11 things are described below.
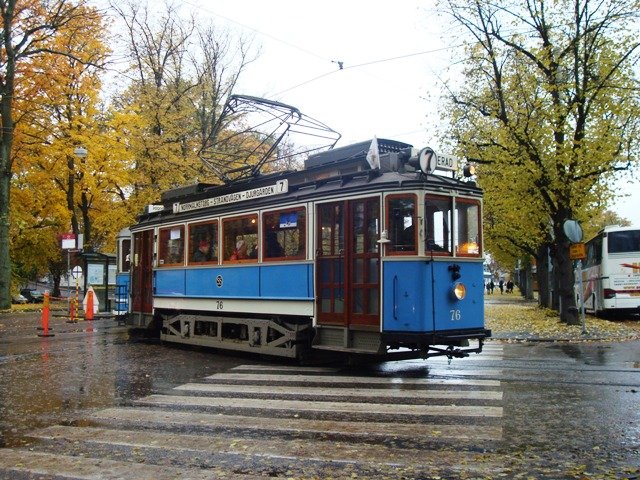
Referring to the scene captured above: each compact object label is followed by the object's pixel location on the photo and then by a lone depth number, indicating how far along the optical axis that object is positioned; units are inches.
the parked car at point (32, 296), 2089.7
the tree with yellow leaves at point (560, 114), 727.7
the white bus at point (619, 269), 845.2
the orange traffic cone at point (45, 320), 658.8
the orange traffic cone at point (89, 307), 898.7
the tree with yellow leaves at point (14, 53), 956.6
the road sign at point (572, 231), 642.8
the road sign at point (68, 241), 846.5
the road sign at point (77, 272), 967.0
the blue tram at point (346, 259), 367.9
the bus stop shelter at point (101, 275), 1010.7
